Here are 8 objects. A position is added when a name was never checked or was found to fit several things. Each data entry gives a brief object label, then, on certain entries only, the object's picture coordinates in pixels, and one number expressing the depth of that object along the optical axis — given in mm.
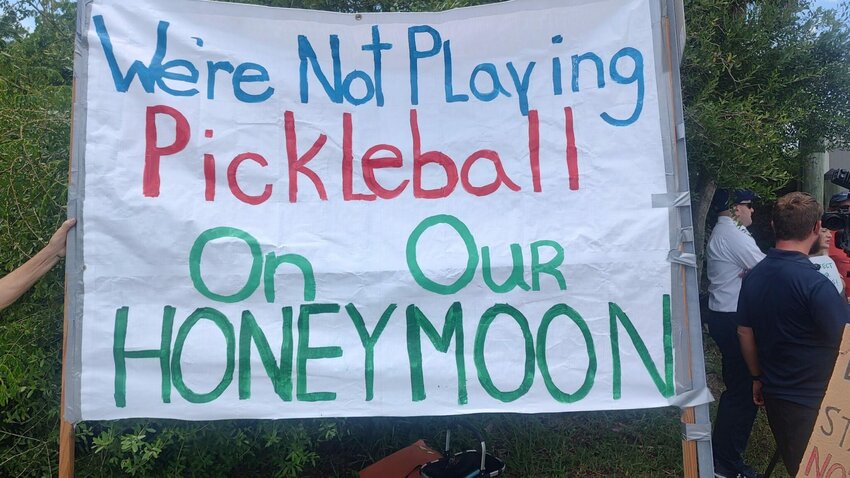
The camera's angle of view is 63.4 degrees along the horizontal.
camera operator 5117
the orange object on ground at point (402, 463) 3350
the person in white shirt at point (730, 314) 3855
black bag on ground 3064
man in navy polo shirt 2754
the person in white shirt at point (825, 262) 4062
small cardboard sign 2225
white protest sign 2422
